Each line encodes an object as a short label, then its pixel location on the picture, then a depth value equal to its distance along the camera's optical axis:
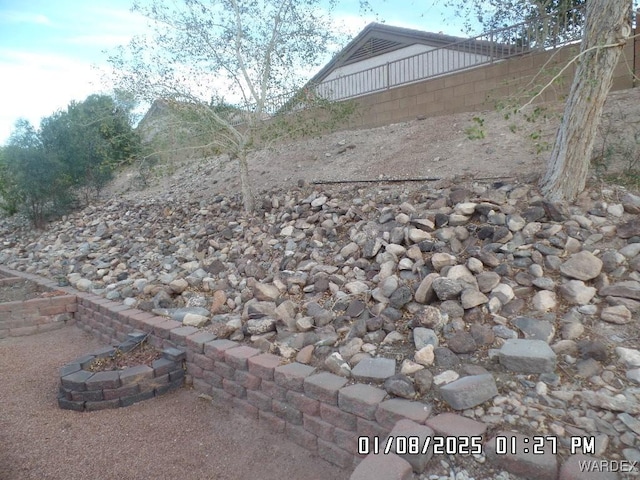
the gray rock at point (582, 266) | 2.48
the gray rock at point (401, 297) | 2.66
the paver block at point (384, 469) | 1.55
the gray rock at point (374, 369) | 2.12
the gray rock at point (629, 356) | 1.90
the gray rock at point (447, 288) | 2.51
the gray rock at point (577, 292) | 2.36
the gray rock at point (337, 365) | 2.25
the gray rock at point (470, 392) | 1.83
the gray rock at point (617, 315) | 2.18
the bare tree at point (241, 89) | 5.25
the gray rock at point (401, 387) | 1.96
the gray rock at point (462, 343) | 2.17
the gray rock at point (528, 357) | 1.93
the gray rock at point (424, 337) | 2.26
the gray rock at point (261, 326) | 2.84
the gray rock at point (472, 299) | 2.44
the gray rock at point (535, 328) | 2.17
